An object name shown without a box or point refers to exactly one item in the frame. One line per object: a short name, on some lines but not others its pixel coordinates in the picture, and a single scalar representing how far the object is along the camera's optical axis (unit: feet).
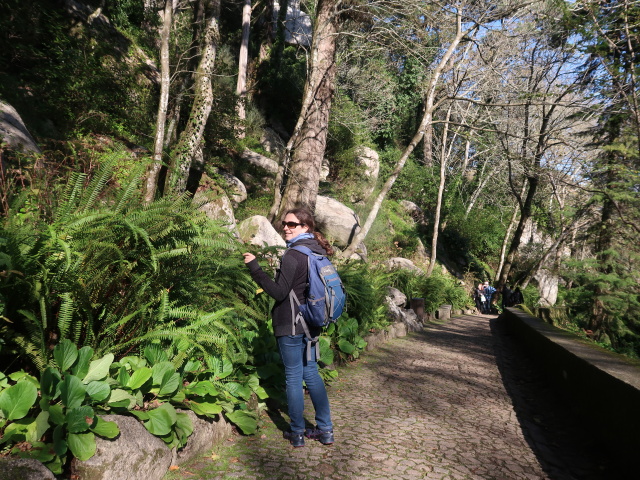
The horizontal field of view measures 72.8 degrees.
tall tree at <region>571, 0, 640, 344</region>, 33.78
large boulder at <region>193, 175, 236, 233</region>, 30.76
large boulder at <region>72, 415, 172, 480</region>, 7.11
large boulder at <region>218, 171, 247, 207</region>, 44.68
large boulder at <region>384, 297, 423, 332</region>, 31.27
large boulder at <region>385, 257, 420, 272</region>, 67.15
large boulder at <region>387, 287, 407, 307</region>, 37.88
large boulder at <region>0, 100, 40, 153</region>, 18.53
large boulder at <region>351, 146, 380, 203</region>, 78.43
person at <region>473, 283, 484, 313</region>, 81.15
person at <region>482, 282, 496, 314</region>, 80.59
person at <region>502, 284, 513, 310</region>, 65.77
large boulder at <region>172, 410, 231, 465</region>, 9.51
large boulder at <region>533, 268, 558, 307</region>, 111.24
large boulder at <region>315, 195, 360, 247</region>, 59.62
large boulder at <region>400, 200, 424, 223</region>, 101.14
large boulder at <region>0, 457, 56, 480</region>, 5.83
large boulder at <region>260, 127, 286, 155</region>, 68.18
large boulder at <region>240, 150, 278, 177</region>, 57.21
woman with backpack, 10.93
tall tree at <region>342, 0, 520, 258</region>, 40.29
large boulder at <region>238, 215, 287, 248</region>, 29.93
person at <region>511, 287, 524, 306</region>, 64.64
